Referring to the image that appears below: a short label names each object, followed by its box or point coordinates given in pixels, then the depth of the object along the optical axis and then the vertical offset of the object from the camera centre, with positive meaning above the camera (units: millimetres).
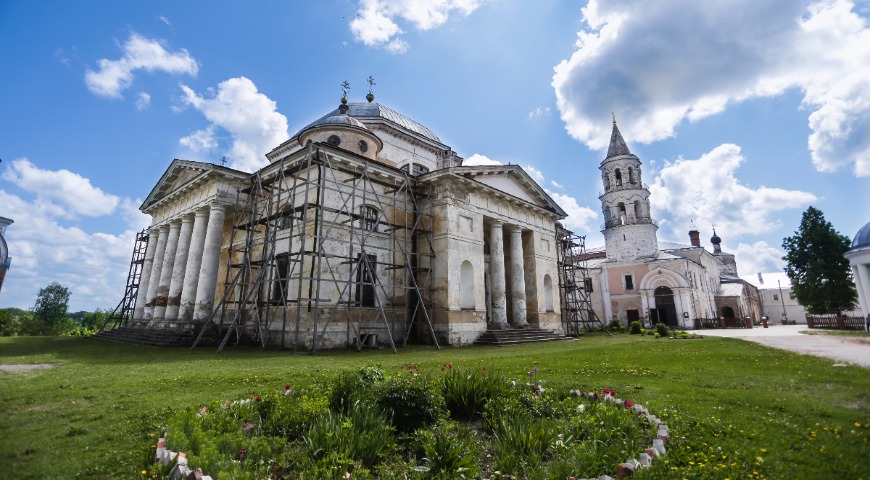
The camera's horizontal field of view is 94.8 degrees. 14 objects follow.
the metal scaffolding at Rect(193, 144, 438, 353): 16812 +3526
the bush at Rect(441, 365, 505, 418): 5938 -1002
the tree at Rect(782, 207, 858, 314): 33406 +4886
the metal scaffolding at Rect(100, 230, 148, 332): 27141 +2355
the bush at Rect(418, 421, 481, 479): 3900 -1325
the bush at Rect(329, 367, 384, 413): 5668 -901
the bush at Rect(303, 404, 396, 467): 4320 -1223
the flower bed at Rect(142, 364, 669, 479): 3955 -1243
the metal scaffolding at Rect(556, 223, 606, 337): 29719 +3744
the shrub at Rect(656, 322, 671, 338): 26720 -383
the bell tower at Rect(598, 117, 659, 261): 42219 +12440
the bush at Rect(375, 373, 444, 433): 5258 -1009
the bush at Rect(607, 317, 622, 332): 32594 -121
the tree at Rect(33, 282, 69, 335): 36812 +1963
